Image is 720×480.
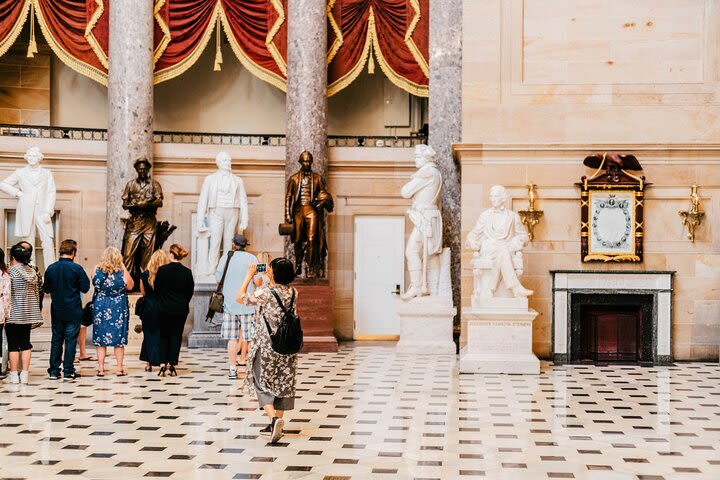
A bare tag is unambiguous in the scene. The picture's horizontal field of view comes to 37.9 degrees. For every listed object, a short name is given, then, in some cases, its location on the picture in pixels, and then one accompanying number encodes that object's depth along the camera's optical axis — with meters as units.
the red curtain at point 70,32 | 16.25
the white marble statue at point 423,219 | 14.32
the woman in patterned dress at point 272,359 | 7.52
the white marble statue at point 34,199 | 14.82
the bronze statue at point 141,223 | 14.29
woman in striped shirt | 10.48
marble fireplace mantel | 13.26
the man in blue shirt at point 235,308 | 11.17
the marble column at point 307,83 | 15.74
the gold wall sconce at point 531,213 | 13.52
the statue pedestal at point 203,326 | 15.22
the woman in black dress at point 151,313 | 11.34
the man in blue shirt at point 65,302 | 10.88
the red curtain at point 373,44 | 16.53
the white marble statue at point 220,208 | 15.50
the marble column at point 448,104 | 15.51
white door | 17.02
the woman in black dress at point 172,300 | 11.08
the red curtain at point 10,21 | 15.98
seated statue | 12.47
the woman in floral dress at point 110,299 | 11.26
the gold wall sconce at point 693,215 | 13.41
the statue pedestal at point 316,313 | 14.52
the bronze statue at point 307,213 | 14.55
